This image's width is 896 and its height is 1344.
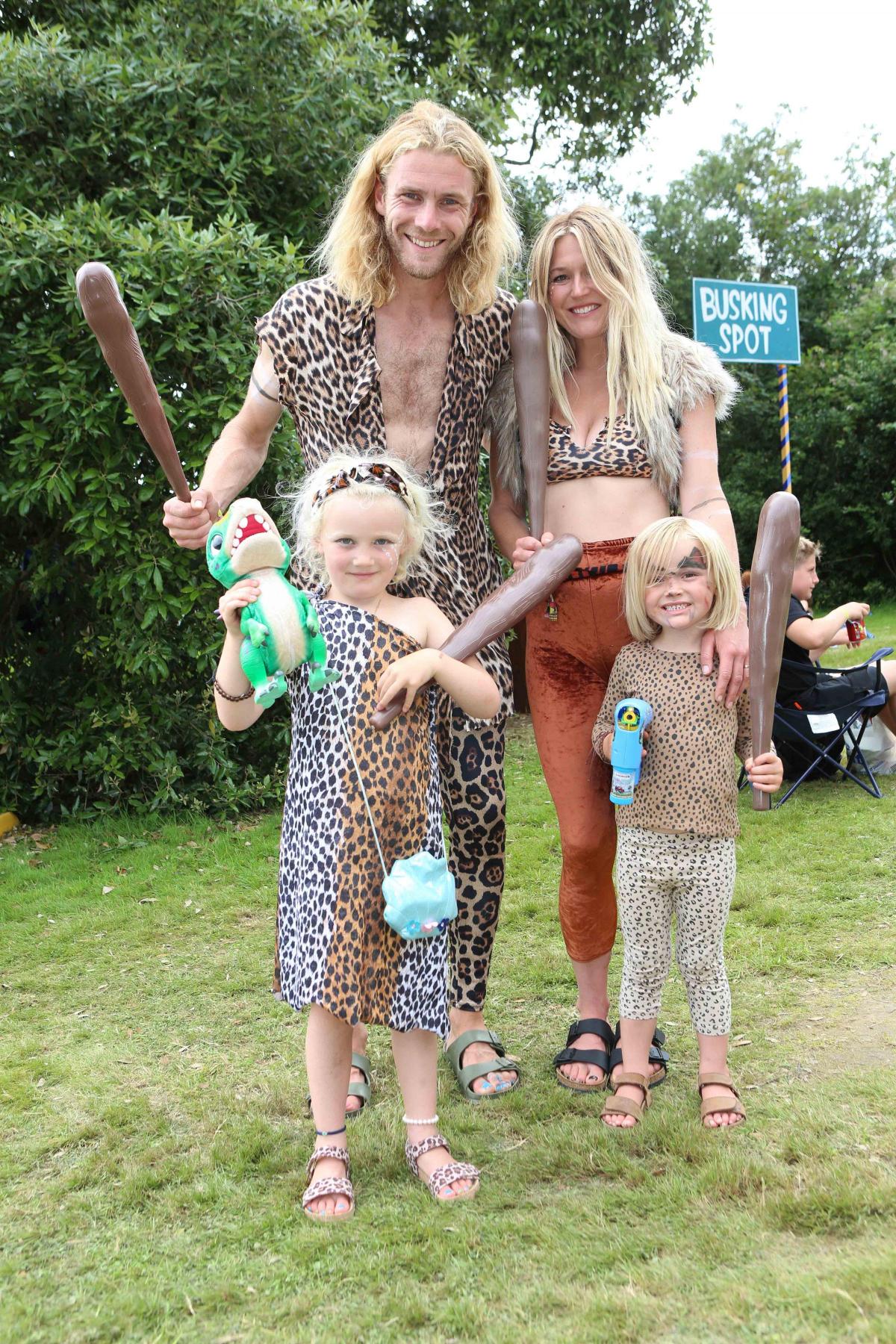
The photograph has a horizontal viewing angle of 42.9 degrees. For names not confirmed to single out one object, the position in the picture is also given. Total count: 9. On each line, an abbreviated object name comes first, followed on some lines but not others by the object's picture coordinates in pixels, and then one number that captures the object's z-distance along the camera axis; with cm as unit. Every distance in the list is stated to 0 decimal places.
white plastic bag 617
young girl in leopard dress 230
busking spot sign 773
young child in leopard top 260
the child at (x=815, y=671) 555
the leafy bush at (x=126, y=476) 507
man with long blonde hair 255
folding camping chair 560
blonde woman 271
